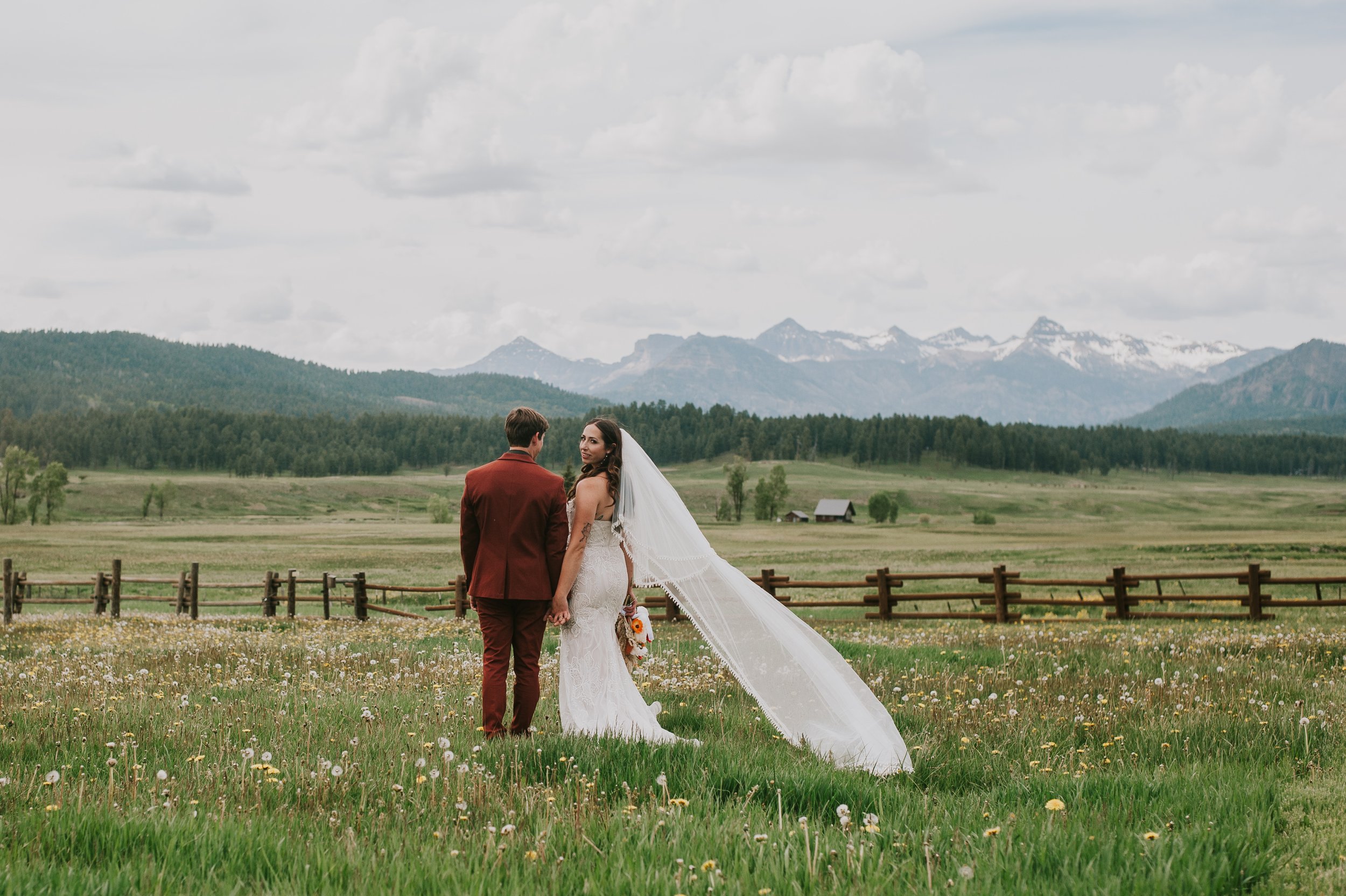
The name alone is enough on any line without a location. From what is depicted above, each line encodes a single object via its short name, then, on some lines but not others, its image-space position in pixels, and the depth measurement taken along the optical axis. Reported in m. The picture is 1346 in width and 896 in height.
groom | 7.79
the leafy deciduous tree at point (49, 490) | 118.94
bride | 7.92
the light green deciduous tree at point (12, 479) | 120.06
